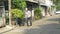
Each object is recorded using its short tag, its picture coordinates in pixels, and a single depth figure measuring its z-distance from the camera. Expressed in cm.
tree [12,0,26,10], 811
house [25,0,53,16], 1291
